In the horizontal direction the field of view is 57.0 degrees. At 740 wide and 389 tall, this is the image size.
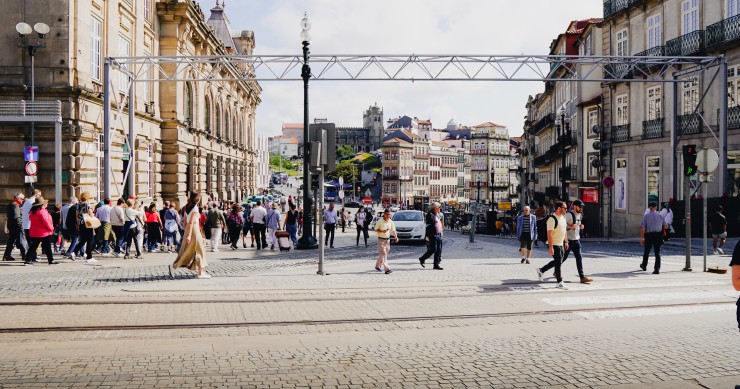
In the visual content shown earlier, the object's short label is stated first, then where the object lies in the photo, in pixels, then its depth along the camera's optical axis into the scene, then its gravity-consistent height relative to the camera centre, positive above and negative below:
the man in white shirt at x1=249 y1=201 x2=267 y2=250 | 23.34 -0.81
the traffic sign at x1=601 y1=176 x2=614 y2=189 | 33.62 +0.77
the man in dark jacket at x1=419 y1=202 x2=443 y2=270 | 16.66 -0.92
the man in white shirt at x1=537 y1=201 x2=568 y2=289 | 13.72 -0.78
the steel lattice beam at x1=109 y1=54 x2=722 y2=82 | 26.22 +5.41
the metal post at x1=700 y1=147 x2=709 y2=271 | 16.45 +0.83
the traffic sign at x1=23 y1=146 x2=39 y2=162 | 22.16 +1.49
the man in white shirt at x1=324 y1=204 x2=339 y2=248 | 24.72 -0.75
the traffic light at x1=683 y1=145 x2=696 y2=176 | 16.70 +0.94
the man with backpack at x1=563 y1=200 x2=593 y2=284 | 14.01 -0.86
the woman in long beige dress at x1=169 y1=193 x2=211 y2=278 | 14.12 -0.99
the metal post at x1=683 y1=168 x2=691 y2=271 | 16.41 -0.80
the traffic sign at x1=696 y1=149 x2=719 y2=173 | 16.48 +0.90
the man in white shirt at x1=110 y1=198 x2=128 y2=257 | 18.72 -0.66
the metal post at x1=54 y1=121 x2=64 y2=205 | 22.86 +1.50
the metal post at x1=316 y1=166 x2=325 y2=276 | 14.84 -1.03
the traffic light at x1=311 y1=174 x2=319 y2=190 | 17.88 +0.46
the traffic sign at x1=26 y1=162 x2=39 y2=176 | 21.67 +1.00
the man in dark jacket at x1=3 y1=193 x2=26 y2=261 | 17.25 -0.71
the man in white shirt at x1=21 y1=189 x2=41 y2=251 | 18.11 -0.41
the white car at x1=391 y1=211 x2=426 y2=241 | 27.47 -1.23
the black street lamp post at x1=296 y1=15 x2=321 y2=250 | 22.20 +0.61
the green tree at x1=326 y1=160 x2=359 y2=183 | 156.62 +6.28
